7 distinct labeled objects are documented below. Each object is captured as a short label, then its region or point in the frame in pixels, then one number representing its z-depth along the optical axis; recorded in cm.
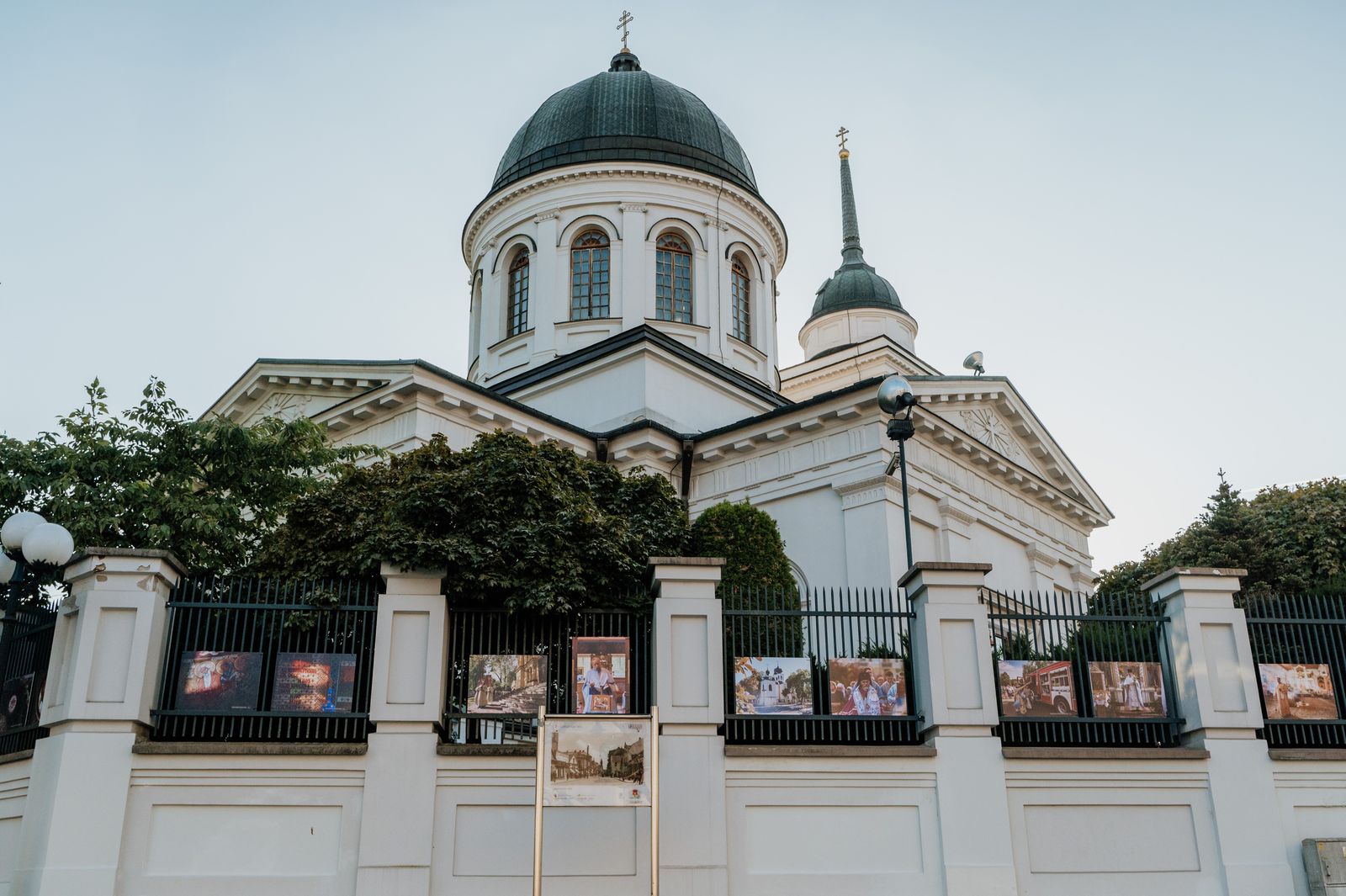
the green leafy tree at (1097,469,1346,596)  3041
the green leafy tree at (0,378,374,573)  1606
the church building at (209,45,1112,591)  2136
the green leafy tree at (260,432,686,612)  1150
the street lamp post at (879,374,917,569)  1391
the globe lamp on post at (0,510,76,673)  1071
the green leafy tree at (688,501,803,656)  1614
